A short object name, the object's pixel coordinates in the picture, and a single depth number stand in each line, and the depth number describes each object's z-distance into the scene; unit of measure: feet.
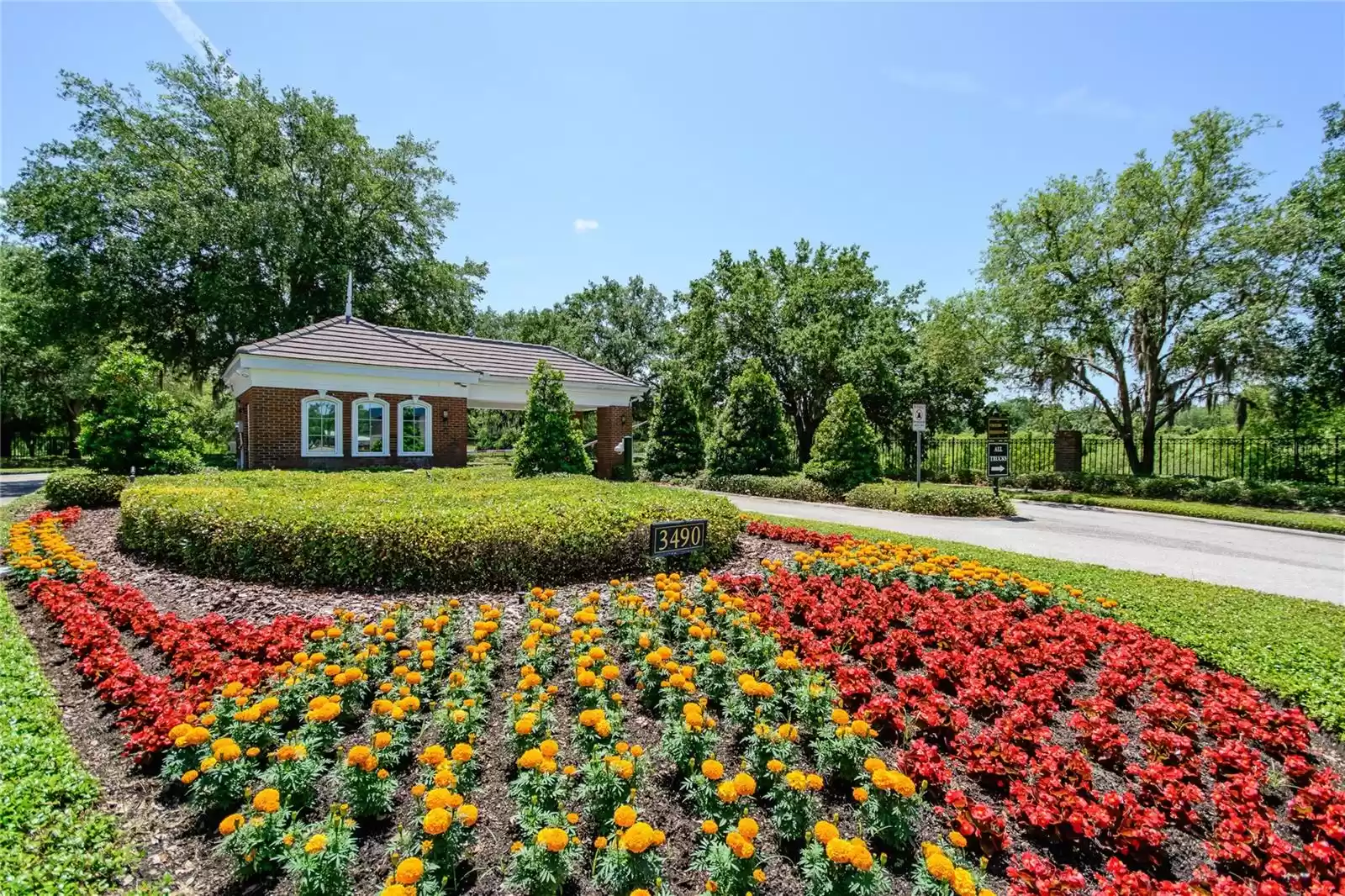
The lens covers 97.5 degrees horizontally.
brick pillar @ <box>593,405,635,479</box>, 69.00
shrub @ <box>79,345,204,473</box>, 39.25
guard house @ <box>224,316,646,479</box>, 48.80
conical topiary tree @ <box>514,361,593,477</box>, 46.50
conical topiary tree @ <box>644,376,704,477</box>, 69.62
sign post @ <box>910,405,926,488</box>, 49.03
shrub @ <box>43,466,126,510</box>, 36.47
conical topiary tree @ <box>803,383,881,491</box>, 53.83
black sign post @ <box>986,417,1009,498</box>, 45.42
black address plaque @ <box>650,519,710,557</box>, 18.38
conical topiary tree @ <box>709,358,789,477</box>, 63.00
